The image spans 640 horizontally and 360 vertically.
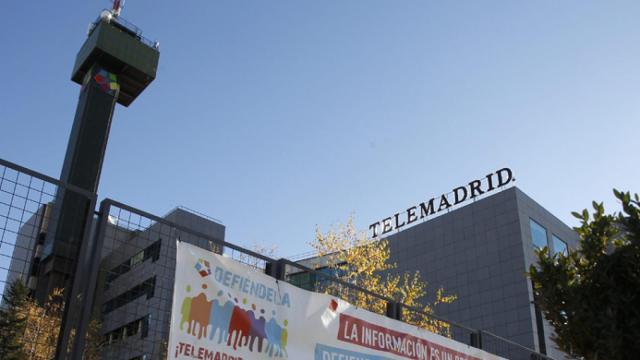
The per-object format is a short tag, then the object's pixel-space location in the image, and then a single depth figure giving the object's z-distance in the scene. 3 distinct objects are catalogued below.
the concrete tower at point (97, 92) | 56.09
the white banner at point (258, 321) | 6.35
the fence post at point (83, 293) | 5.55
